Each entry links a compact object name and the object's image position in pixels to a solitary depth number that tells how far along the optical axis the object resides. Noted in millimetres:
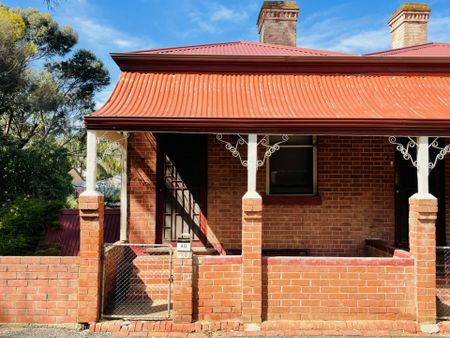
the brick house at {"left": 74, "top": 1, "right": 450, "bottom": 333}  7004
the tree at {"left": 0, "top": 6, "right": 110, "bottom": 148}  17328
